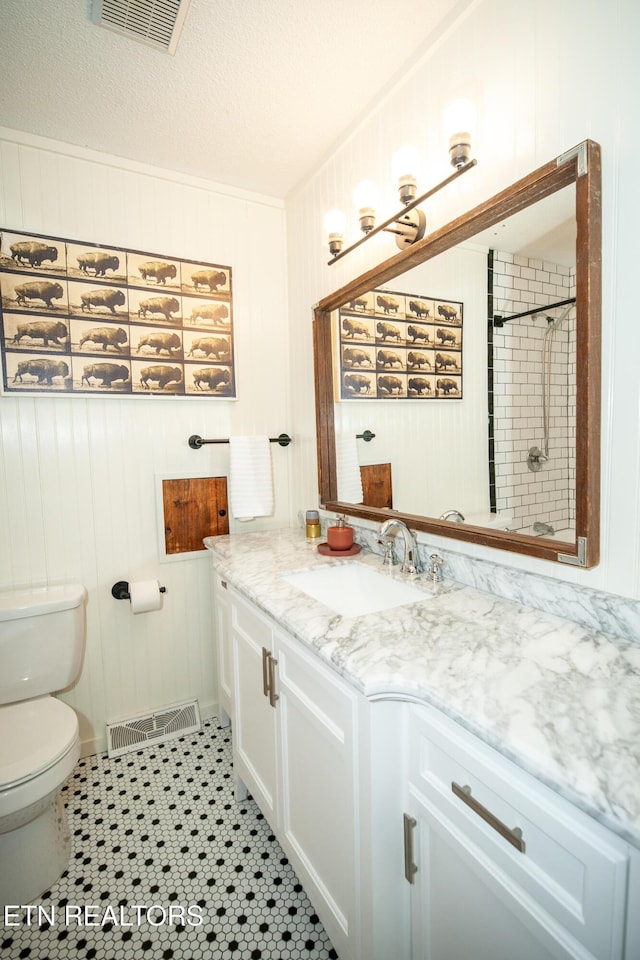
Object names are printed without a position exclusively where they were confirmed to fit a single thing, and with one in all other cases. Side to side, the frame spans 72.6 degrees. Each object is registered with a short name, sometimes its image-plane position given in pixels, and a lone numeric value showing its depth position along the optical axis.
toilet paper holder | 1.90
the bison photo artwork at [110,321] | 1.71
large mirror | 0.95
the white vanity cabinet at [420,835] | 0.57
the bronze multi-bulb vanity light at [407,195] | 1.13
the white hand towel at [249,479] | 2.05
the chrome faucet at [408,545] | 1.41
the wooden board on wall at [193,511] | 2.03
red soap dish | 1.69
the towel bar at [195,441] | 2.03
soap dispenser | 1.68
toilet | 1.25
